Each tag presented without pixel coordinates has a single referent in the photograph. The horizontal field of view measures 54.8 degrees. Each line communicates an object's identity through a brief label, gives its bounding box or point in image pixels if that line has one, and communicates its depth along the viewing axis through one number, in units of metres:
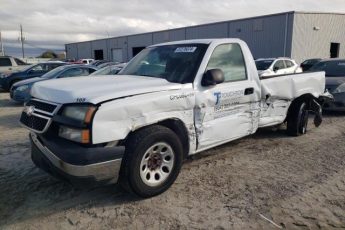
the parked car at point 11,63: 17.95
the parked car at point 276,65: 14.82
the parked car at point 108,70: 11.02
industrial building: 28.72
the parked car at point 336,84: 9.38
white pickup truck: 3.47
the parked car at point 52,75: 11.30
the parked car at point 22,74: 15.63
